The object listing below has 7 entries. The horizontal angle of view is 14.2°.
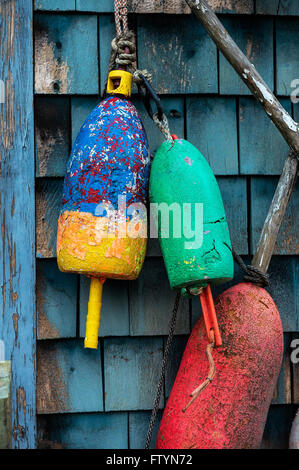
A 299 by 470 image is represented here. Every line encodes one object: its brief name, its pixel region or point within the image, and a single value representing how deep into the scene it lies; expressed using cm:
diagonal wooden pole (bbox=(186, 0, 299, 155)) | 185
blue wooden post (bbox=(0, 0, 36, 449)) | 190
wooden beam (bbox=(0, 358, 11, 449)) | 168
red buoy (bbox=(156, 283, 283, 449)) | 180
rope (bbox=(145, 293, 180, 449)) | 185
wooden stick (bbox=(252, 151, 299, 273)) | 188
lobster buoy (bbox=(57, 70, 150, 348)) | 180
